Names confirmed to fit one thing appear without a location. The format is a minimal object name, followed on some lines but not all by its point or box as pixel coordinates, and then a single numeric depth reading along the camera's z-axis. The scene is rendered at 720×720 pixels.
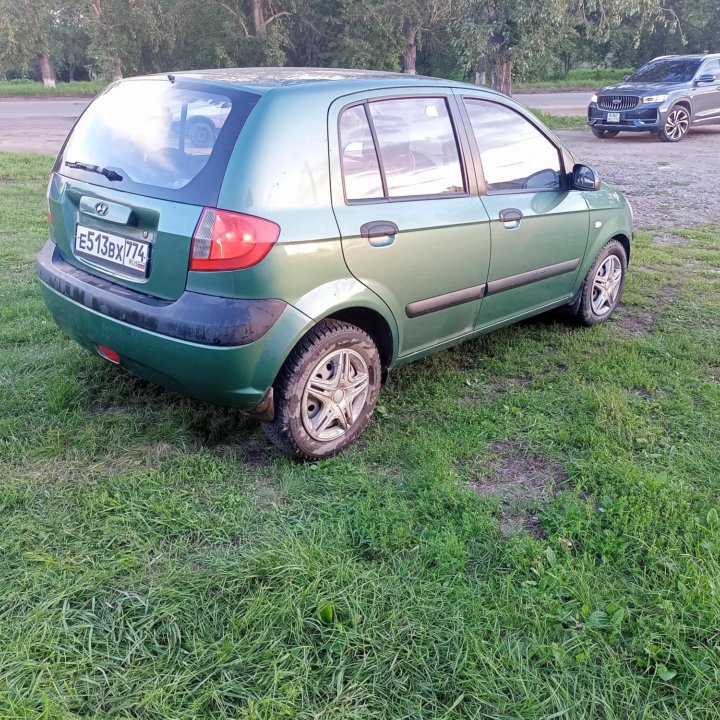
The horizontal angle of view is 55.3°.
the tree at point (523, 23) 14.02
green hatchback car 2.74
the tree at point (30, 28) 28.66
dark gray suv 14.13
